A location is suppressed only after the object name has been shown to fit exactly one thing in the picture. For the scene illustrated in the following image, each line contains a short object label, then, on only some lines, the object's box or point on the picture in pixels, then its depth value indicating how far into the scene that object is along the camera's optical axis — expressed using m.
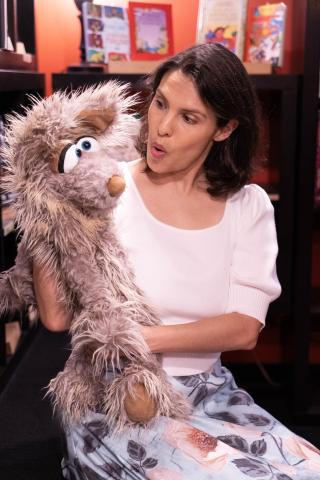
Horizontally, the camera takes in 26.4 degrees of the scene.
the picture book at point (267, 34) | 2.48
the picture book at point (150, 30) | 2.51
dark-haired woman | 1.28
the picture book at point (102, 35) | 2.49
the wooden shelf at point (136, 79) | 2.34
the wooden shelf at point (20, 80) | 1.94
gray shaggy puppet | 1.20
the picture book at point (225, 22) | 2.46
